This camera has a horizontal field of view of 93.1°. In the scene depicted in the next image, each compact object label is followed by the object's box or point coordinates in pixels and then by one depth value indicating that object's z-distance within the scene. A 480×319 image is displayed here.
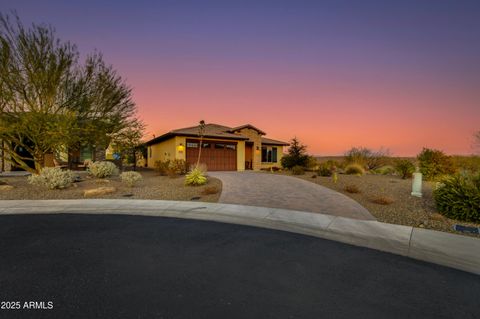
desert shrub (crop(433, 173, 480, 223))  6.60
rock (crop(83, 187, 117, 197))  10.39
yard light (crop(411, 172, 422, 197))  9.85
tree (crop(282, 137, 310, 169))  23.19
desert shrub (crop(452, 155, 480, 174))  16.34
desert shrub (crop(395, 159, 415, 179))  16.17
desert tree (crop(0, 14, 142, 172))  12.02
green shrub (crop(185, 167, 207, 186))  12.93
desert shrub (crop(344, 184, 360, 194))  10.97
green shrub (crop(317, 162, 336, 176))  17.61
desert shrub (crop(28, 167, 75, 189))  11.19
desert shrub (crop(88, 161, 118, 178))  15.00
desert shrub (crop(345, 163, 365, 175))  18.28
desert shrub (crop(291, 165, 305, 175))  19.11
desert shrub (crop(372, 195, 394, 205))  8.82
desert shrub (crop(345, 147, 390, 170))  23.30
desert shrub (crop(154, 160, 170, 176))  18.21
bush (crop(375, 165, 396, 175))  19.69
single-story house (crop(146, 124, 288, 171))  21.91
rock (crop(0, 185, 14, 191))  10.84
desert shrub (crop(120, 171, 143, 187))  12.71
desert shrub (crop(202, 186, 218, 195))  10.94
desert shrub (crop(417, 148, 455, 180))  14.82
